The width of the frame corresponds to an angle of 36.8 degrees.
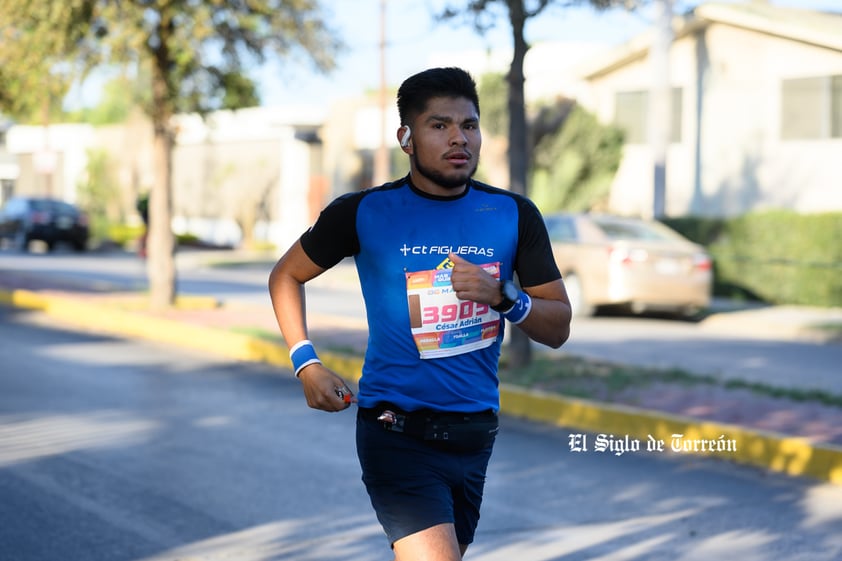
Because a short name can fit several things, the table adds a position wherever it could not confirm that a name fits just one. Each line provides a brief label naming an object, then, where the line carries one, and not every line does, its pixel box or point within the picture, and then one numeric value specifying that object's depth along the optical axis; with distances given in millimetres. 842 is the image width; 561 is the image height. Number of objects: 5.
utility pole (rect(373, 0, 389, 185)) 33875
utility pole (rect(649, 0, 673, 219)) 22938
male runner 3596
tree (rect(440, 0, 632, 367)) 11430
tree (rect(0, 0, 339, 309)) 15555
